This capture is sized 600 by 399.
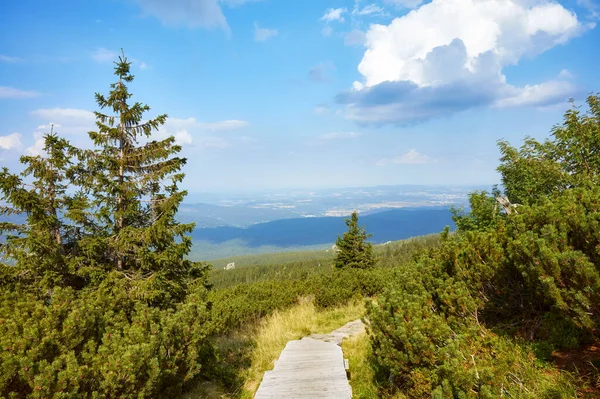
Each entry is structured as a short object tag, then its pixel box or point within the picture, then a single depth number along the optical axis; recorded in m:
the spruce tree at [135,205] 9.20
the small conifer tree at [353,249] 26.92
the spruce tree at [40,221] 7.79
